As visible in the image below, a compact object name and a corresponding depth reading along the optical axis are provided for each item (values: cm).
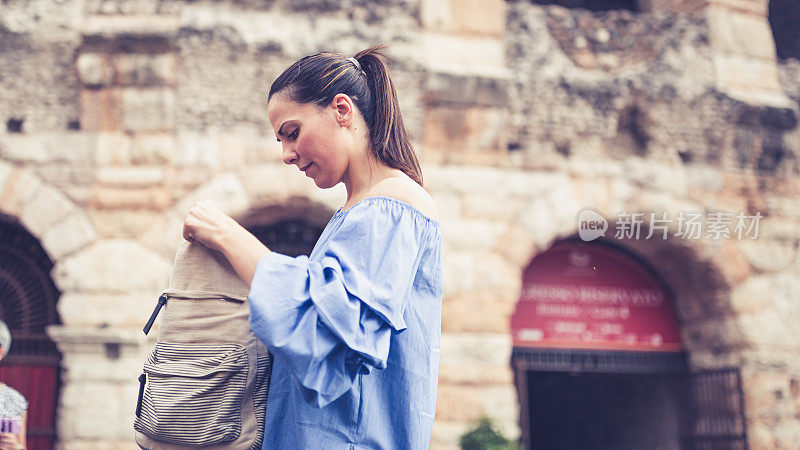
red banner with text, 607
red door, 517
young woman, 119
